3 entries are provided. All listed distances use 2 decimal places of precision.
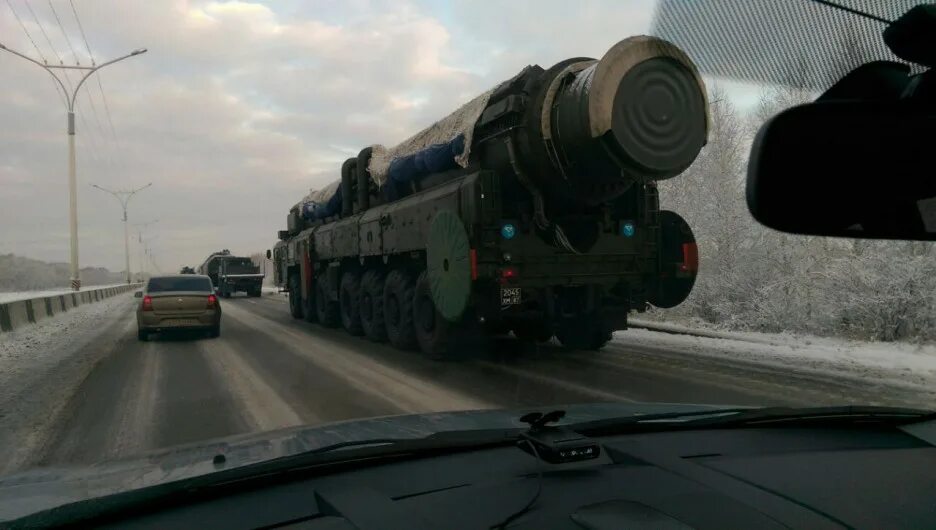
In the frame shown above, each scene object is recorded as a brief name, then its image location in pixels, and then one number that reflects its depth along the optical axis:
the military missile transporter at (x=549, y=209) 7.25
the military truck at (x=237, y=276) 39.06
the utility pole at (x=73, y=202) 30.91
